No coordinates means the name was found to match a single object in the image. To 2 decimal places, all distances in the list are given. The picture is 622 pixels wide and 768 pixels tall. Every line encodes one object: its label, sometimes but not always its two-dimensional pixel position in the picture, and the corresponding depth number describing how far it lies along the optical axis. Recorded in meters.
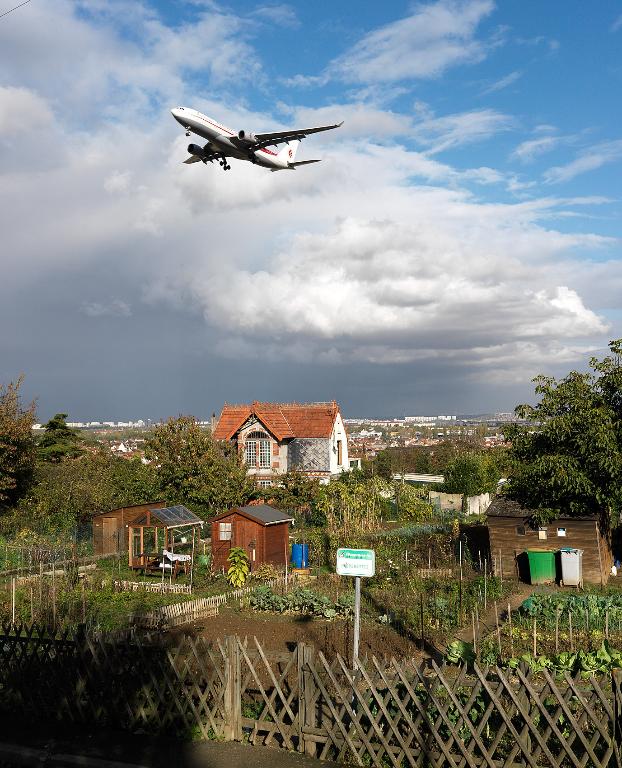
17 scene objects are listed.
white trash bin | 20.45
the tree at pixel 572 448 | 19.34
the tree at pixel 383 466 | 54.45
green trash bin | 21.08
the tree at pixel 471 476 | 45.25
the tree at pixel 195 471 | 32.66
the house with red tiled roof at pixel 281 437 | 47.44
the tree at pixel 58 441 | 45.88
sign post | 9.63
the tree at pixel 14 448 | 32.16
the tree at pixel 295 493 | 36.78
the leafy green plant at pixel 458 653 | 12.44
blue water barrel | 24.30
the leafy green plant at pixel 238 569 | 21.28
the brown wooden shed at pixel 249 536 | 24.61
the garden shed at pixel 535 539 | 20.86
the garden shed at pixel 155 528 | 24.50
